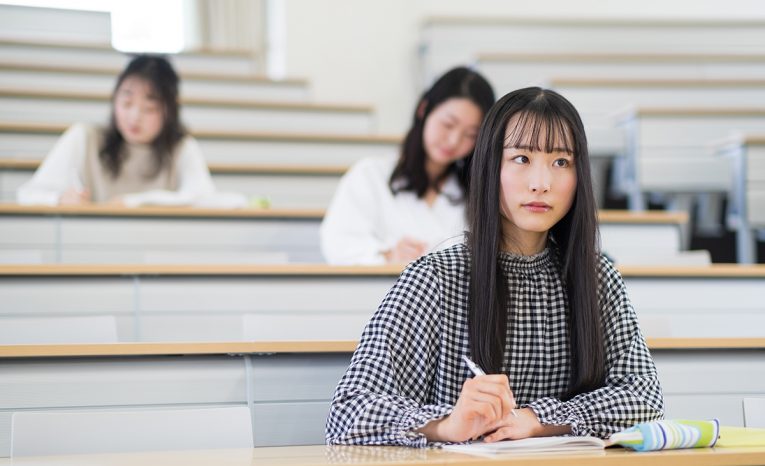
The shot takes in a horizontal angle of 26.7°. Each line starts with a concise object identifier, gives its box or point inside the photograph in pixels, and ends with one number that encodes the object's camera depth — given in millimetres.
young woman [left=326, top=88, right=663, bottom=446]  2185
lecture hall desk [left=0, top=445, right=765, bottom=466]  1863
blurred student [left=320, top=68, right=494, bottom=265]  3511
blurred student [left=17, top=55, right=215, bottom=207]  4296
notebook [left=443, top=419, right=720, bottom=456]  1948
